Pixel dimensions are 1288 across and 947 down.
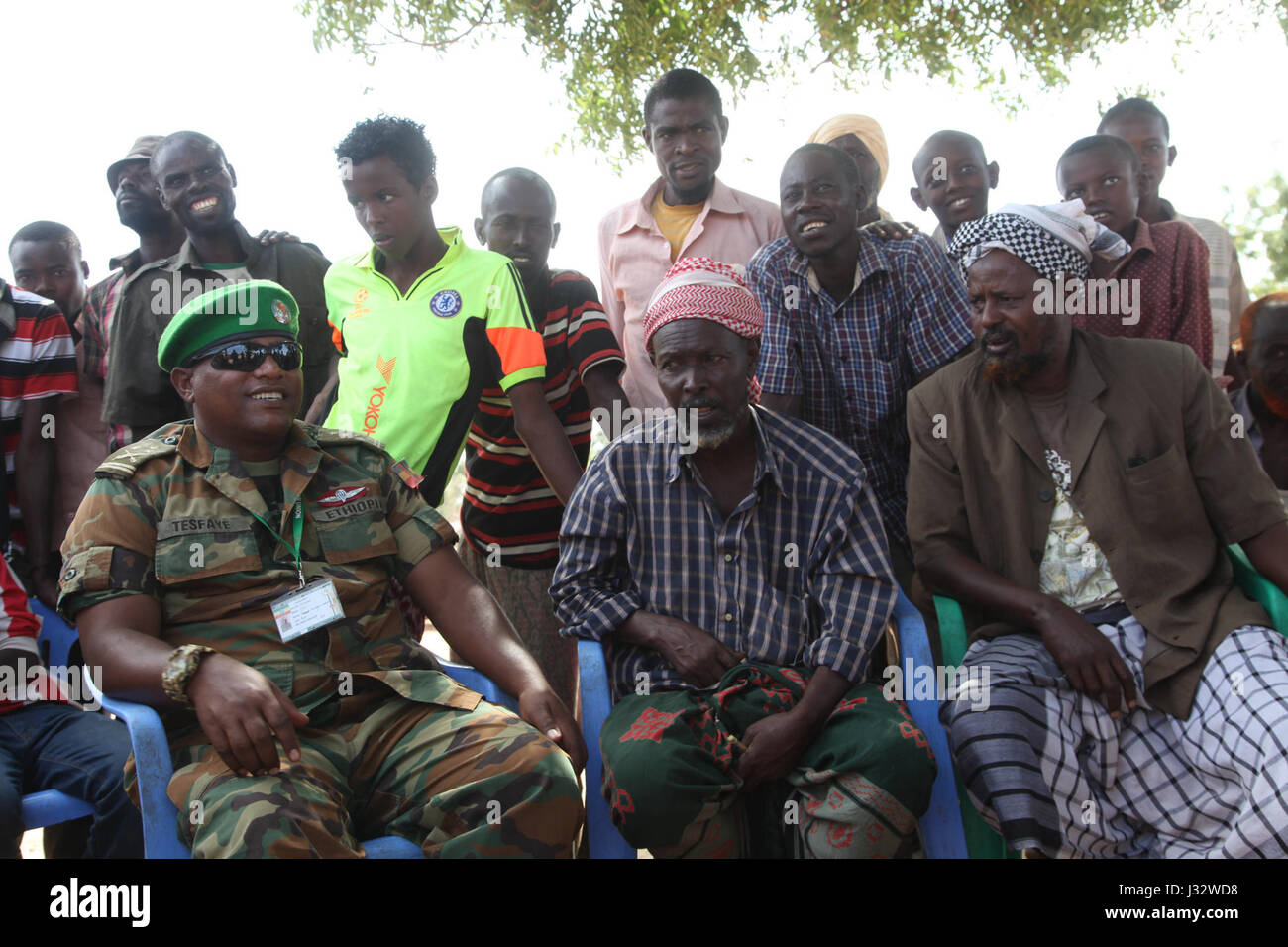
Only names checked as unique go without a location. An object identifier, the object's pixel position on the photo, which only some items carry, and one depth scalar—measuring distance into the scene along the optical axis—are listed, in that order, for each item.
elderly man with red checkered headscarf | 2.66
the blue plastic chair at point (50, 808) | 2.92
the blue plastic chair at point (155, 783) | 2.52
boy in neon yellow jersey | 3.60
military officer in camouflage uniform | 2.50
